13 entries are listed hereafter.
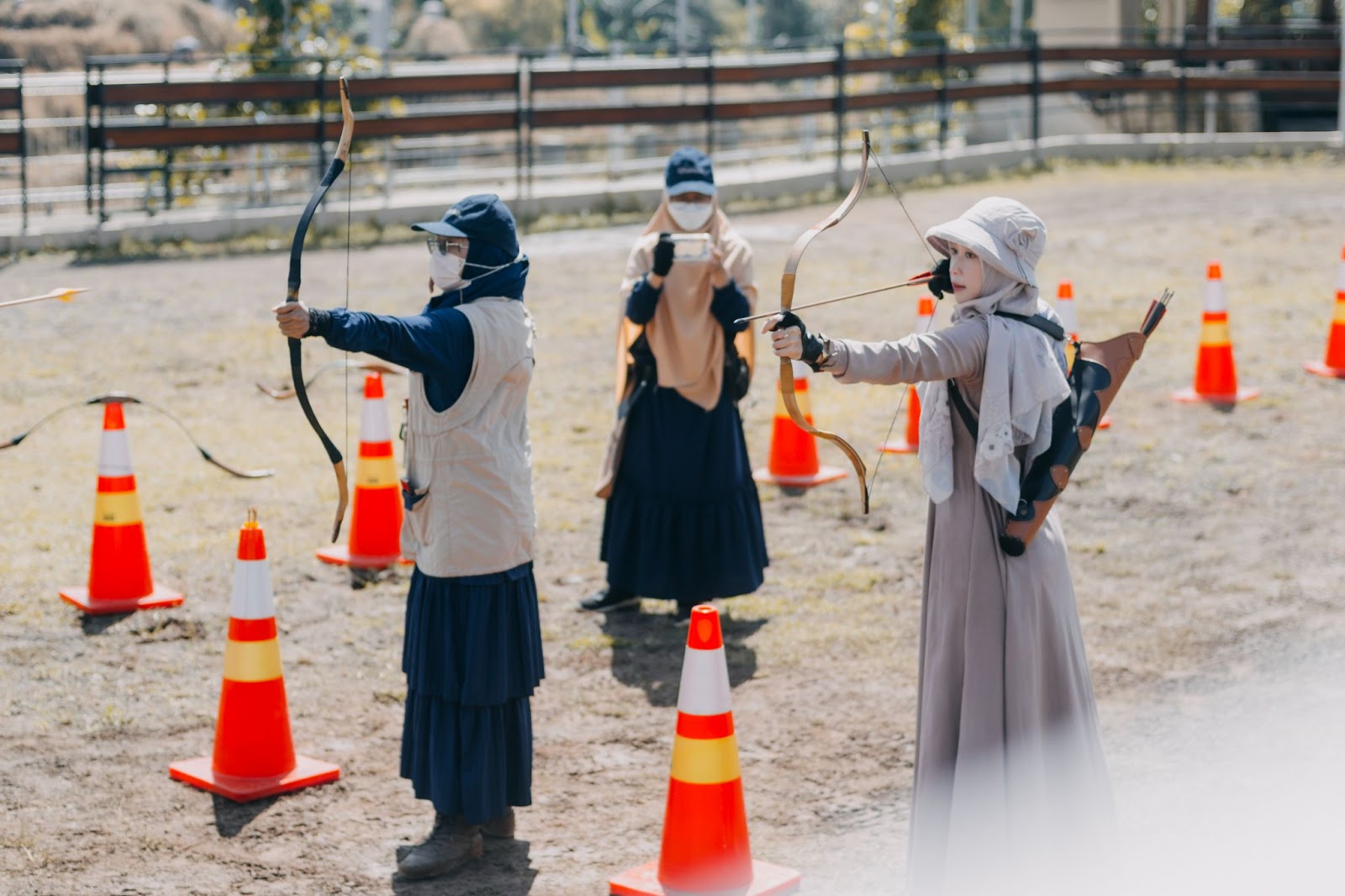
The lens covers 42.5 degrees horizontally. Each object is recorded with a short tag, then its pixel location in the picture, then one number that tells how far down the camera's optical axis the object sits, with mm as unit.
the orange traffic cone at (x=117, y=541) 7406
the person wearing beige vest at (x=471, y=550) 5117
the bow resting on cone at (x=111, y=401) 6009
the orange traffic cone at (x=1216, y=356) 10734
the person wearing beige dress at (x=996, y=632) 4402
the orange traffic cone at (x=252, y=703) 5672
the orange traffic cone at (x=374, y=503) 8141
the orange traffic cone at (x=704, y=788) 4770
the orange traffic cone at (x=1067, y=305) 10227
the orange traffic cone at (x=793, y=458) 9461
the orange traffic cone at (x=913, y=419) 9820
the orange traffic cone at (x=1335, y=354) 11312
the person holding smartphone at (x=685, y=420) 7188
